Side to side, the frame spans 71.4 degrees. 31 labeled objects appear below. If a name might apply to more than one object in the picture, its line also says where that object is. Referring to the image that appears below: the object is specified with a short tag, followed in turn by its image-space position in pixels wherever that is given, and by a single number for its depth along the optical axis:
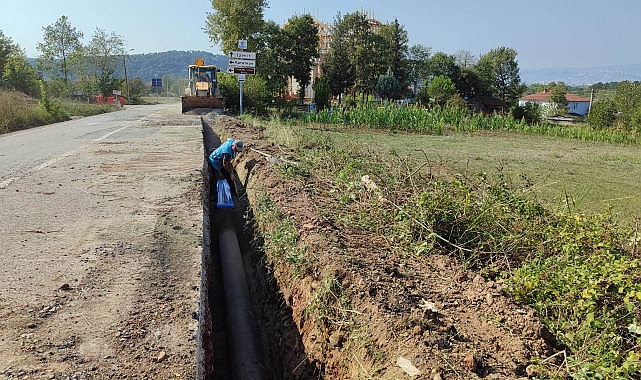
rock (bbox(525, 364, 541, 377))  2.48
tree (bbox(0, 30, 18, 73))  35.41
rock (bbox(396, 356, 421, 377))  2.49
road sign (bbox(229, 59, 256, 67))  18.48
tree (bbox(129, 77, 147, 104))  53.41
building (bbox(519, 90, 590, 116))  71.15
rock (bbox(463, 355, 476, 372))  2.46
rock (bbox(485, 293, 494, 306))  3.15
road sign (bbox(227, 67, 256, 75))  18.53
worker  8.04
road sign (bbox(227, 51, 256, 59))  18.37
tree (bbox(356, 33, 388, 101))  38.22
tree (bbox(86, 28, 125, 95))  44.12
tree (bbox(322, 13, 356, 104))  39.12
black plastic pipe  3.91
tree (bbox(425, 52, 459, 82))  44.28
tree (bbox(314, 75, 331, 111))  30.03
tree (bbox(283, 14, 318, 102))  32.25
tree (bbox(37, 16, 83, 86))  35.59
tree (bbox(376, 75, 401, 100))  36.38
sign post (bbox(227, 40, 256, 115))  18.44
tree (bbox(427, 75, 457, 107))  35.03
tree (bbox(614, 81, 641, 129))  36.00
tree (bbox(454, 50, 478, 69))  49.73
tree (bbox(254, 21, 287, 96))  29.39
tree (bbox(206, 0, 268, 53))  27.02
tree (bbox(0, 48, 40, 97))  33.16
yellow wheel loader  20.94
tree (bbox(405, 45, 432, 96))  46.75
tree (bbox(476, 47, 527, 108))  46.75
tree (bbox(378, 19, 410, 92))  40.81
